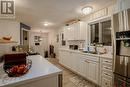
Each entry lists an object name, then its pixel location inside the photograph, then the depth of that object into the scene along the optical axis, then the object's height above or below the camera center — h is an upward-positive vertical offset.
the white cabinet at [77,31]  2.80 +0.55
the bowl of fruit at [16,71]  0.73 -0.33
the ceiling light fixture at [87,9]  2.08 +1.11
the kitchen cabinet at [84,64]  1.89 -0.79
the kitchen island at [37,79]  0.65 -0.39
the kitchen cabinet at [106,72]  1.57 -0.73
